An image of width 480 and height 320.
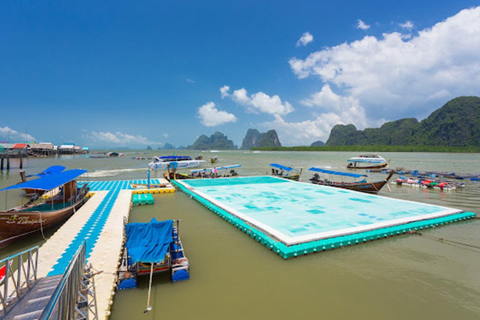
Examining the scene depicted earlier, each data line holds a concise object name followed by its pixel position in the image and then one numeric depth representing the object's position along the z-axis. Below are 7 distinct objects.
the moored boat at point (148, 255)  6.16
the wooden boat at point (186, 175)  25.77
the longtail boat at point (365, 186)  20.38
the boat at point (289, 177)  25.92
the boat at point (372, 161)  44.40
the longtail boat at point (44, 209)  8.61
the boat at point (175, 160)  40.30
